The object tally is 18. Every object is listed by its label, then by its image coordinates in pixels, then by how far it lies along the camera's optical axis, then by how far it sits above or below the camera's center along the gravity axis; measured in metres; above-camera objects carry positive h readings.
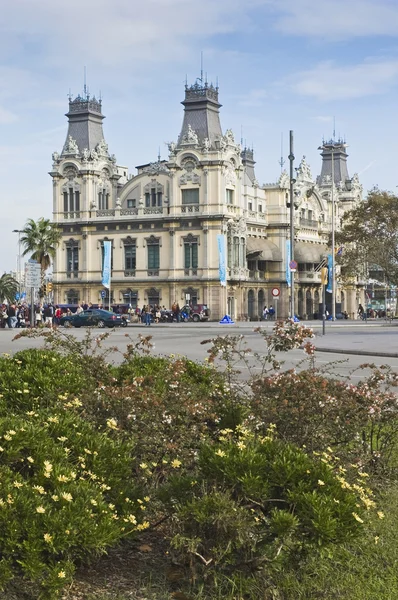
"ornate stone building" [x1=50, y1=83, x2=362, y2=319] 78.25 +9.55
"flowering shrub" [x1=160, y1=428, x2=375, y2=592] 5.38 -1.15
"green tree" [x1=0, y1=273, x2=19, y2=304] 92.19 +4.08
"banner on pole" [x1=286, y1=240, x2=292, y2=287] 84.78 +6.34
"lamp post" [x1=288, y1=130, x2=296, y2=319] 47.84 +8.68
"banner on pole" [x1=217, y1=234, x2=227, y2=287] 75.81 +5.54
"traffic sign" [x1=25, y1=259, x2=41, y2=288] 44.97 +2.67
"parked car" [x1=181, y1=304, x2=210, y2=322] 74.50 +1.11
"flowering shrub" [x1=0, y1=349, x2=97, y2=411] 7.97 -0.49
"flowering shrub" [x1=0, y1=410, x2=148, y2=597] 5.09 -1.06
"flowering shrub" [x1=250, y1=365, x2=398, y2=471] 7.68 -0.79
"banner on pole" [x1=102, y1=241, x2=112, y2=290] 79.06 +5.40
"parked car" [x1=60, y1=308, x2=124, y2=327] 60.41 +0.55
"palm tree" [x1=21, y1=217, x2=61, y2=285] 71.19 +7.15
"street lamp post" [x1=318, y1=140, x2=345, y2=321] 74.71 +4.64
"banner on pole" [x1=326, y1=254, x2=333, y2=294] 80.62 +4.52
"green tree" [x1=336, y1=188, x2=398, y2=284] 58.56 +6.10
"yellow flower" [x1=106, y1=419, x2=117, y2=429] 7.00 -0.77
